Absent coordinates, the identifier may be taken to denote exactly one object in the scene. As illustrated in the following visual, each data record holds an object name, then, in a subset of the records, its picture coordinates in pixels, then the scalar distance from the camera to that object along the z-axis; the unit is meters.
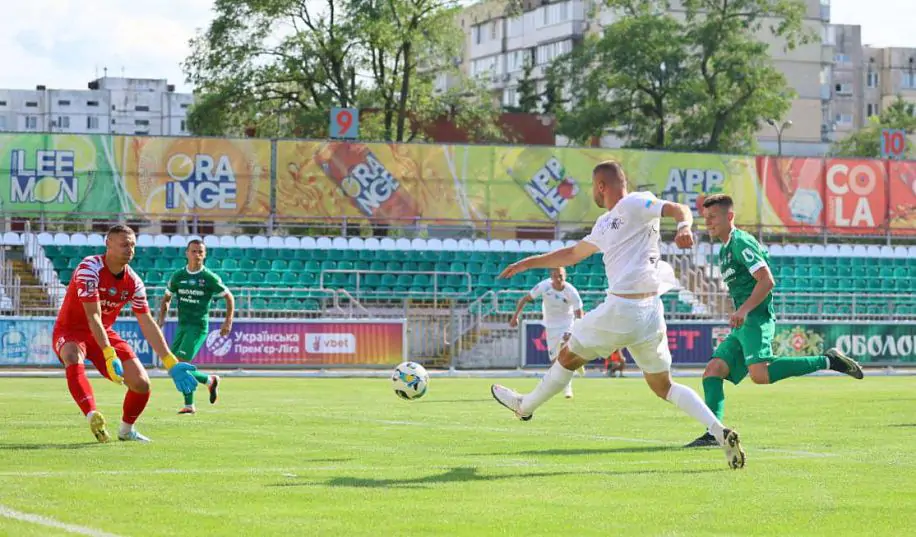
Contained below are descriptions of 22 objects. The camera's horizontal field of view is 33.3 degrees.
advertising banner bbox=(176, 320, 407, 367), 33.19
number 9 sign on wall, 47.59
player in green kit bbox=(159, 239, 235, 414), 19.27
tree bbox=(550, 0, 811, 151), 71.56
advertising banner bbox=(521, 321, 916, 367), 35.50
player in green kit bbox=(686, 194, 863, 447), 13.40
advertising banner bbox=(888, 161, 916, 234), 50.19
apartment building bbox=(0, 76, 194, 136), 131.25
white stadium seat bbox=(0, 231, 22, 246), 41.72
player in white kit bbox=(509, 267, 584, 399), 24.30
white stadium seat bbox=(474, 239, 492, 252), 44.78
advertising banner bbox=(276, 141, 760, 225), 45.16
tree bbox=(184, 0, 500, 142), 63.66
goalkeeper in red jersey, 12.58
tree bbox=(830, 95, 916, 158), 104.62
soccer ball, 17.09
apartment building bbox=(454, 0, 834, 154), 107.94
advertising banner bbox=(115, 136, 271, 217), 44.09
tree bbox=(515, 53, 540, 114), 101.12
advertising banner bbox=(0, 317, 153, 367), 32.50
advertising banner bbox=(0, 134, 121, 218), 43.38
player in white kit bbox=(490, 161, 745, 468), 10.81
